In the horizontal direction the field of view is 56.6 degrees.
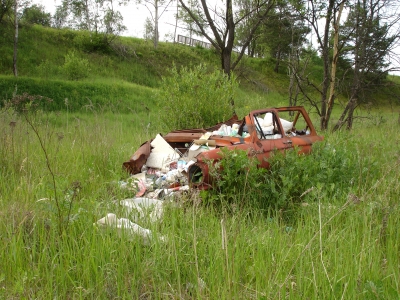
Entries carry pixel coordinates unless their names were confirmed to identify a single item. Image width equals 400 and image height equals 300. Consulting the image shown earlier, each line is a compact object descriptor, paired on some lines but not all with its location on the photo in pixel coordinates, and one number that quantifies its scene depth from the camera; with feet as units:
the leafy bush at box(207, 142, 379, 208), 14.90
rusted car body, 15.65
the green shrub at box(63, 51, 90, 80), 79.92
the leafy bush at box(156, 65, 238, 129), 29.91
